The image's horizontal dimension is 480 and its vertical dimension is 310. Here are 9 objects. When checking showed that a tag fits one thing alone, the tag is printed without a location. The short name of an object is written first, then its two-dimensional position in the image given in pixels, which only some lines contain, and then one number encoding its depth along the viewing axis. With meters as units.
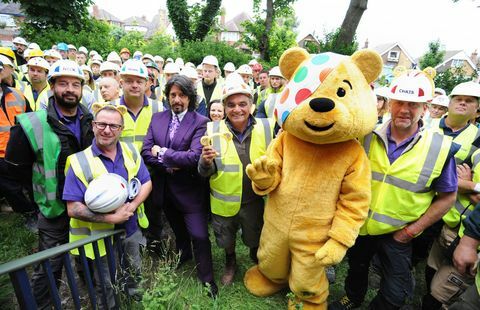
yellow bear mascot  1.92
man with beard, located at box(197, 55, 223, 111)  6.61
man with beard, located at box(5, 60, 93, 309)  2.54
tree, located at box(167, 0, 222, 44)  21.61
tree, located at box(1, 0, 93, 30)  16.70
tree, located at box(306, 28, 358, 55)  11.02
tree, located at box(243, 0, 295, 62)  18.59
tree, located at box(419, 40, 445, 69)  24.22
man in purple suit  2.98
